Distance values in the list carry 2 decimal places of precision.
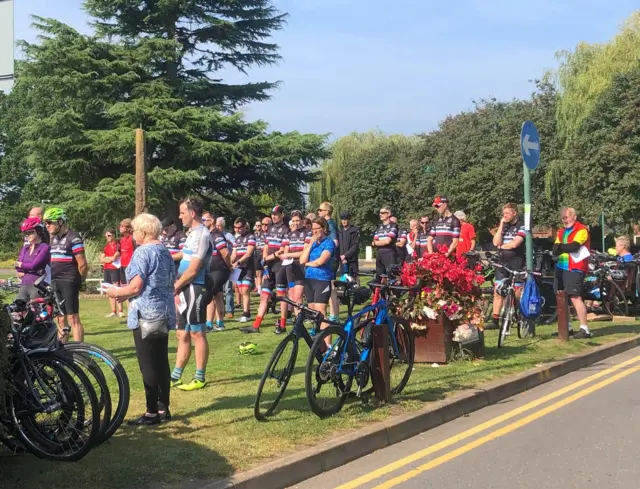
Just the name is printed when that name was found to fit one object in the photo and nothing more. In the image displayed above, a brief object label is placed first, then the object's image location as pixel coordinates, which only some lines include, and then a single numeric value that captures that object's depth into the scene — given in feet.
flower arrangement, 28.14
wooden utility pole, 46.91
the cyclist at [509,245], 37.50
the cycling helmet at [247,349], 31.37
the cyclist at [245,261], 45.47
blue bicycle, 20.12
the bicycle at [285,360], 19.77
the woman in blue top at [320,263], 29.99
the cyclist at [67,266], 30.50
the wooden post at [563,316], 34.55
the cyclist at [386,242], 44.62
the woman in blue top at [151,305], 19.17
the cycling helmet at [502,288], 35.29
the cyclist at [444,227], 41.50
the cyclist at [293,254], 37.42
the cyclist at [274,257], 40.50
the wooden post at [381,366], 21.86
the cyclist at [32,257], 28.22
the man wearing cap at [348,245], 44.60
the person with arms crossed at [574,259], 36.14
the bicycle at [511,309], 33.86
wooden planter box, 28.30
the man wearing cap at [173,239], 37.99
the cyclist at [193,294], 22.84
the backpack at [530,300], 33.81
